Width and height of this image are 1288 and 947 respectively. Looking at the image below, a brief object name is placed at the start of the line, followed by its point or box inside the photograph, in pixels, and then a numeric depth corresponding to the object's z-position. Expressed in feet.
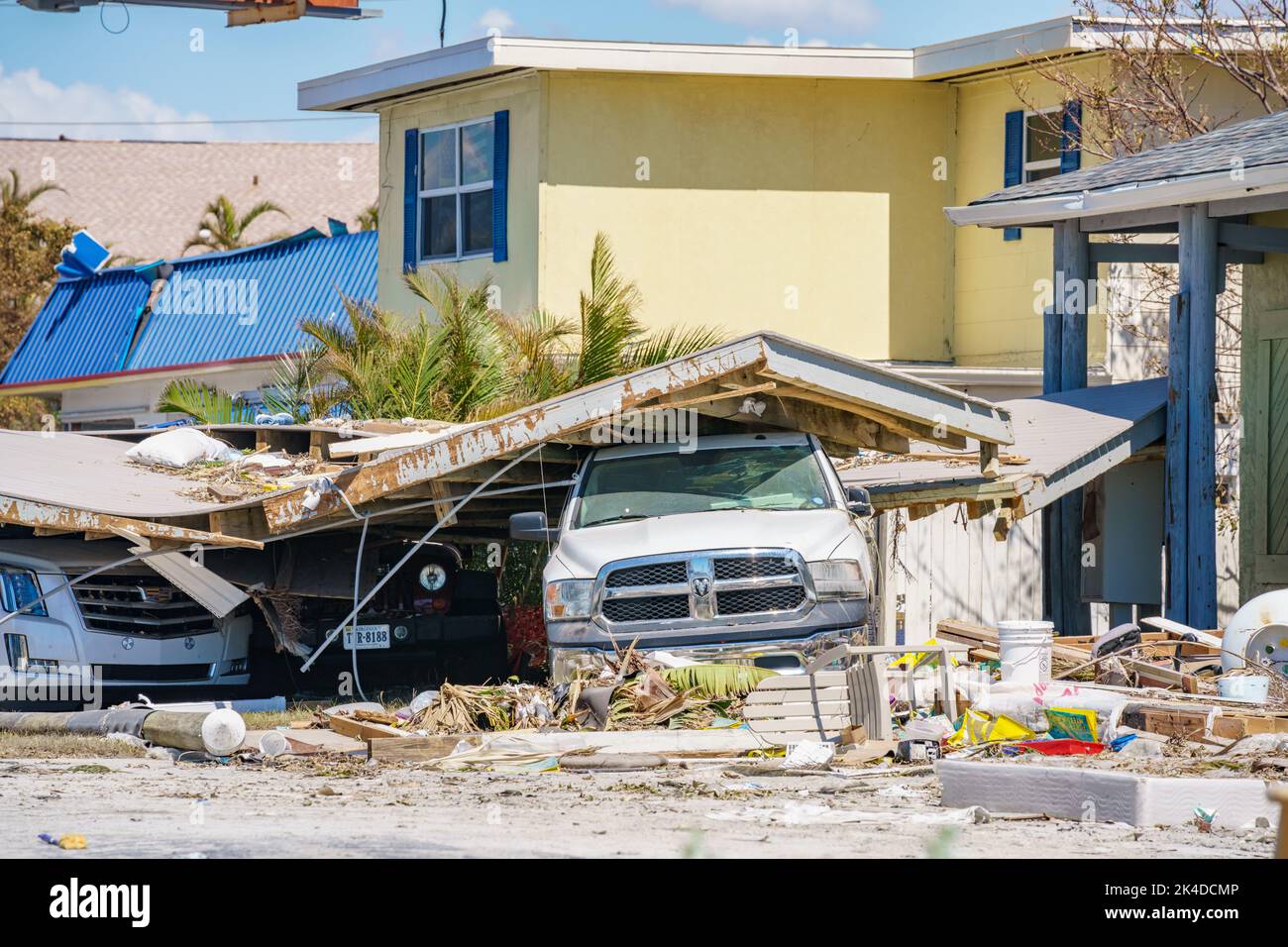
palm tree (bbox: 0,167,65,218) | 127.75
